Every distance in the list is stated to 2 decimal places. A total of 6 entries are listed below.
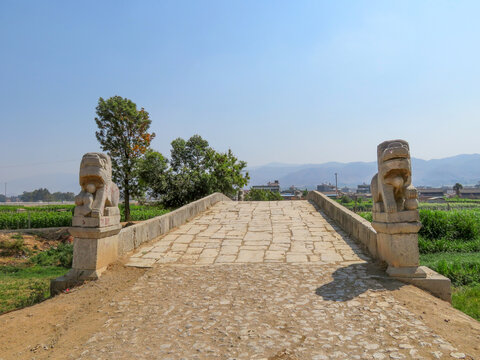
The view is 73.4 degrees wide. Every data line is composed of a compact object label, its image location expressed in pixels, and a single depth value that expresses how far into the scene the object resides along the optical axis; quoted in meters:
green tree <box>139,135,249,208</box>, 22.45
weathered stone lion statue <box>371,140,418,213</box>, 4.28
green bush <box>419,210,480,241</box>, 11.22
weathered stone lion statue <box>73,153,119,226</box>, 4.58
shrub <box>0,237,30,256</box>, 16.97
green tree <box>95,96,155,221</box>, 22.14
